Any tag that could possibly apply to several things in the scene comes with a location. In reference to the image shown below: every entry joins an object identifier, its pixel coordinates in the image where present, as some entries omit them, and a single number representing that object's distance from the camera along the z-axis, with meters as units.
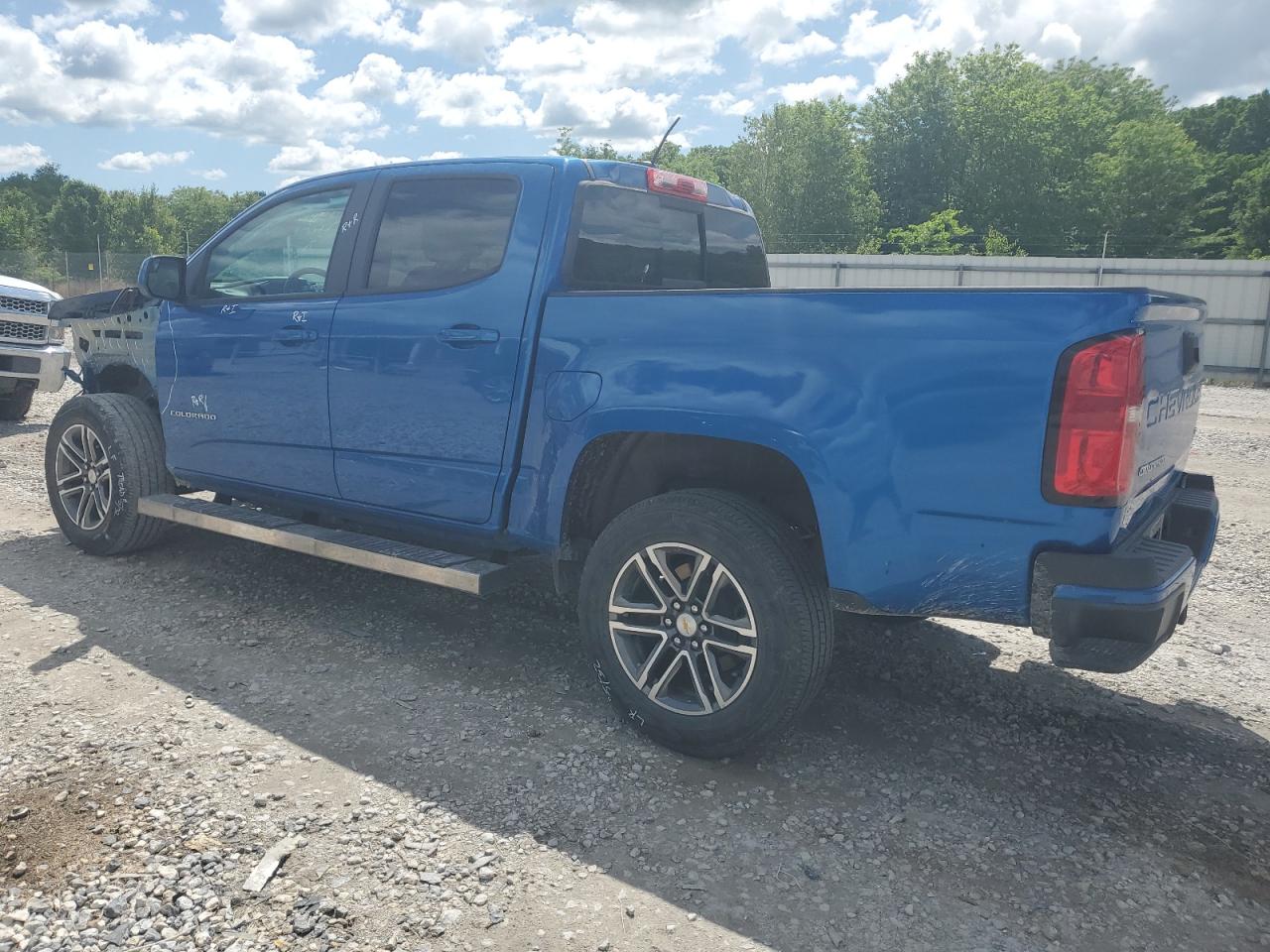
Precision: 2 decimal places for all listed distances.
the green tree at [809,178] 49.47
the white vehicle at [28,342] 9.08
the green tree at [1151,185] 44.69
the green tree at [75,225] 52.62
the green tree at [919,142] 54.06
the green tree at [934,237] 35.12
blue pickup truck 2.56
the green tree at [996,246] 36.34
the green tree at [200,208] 74.50
